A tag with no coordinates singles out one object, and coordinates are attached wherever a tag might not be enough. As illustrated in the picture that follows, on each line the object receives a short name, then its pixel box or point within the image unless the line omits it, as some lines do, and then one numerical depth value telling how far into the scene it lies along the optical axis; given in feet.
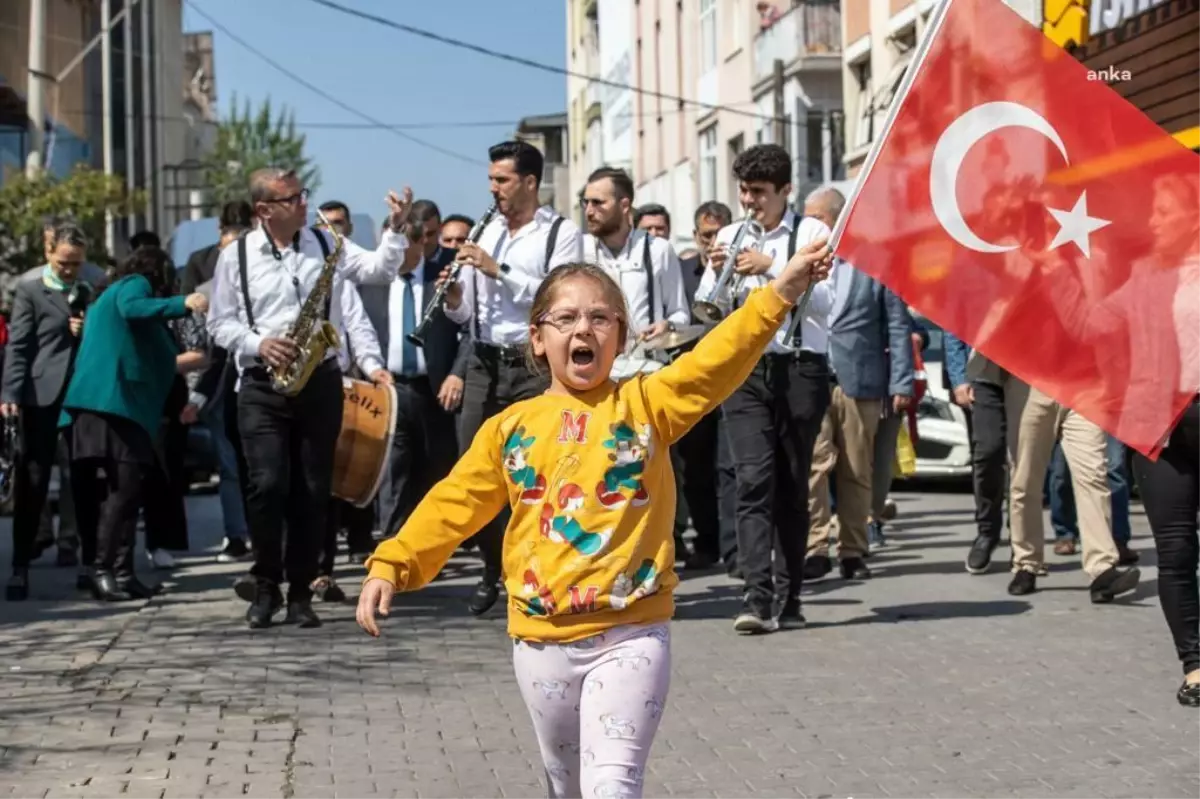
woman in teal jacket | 36.50
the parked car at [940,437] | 57.88
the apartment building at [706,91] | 128.98
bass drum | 35.27
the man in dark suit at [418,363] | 38.75
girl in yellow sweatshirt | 15.48
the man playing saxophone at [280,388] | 31.71
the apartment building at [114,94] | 146.41
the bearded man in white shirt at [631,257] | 34.35
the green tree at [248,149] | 261.65
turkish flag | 20.18
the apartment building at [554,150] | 243.40
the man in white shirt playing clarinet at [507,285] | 32.27
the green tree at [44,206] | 94.58
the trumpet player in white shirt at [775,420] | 31.01
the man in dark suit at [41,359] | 38.68
